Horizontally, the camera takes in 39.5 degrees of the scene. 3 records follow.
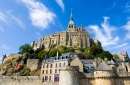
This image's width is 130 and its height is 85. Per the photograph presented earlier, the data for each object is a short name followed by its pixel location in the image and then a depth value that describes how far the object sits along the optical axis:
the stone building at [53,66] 39.12
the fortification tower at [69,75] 26.50
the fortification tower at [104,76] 26.95
